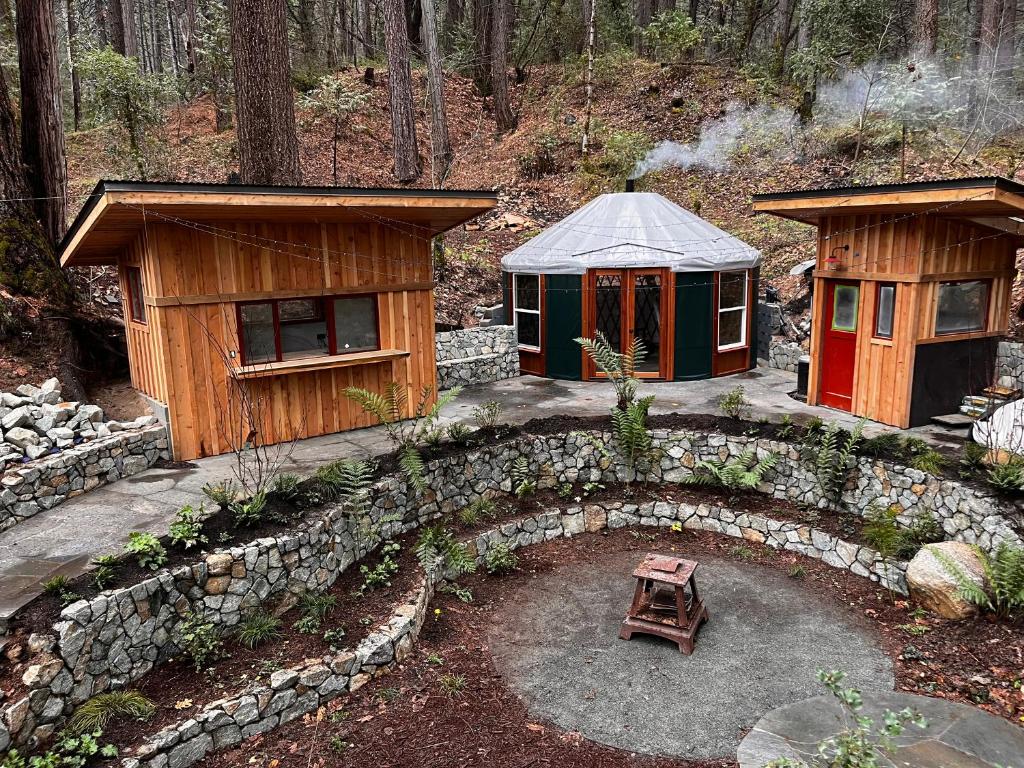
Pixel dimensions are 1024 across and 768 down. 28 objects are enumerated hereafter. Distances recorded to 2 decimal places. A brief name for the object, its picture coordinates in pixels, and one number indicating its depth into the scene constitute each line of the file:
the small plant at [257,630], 5.35
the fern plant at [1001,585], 5.62
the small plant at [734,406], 8.78
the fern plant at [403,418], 7.07
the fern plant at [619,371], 8.75
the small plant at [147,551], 5.07
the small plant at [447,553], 6.86
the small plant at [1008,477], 6.21
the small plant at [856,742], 3.09
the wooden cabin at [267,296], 6.90
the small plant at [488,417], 8.49
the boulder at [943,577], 5.87
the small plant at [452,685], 5.31
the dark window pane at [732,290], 11.20
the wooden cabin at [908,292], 7.84
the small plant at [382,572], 6.29
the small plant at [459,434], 7.99
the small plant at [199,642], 5.08
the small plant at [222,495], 5.87
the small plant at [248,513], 5.75
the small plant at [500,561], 7.21
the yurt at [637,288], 10.92
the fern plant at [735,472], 7.88
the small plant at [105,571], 4.71
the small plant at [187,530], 5.34
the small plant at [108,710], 4.28
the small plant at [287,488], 6.26
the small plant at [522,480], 8.34
